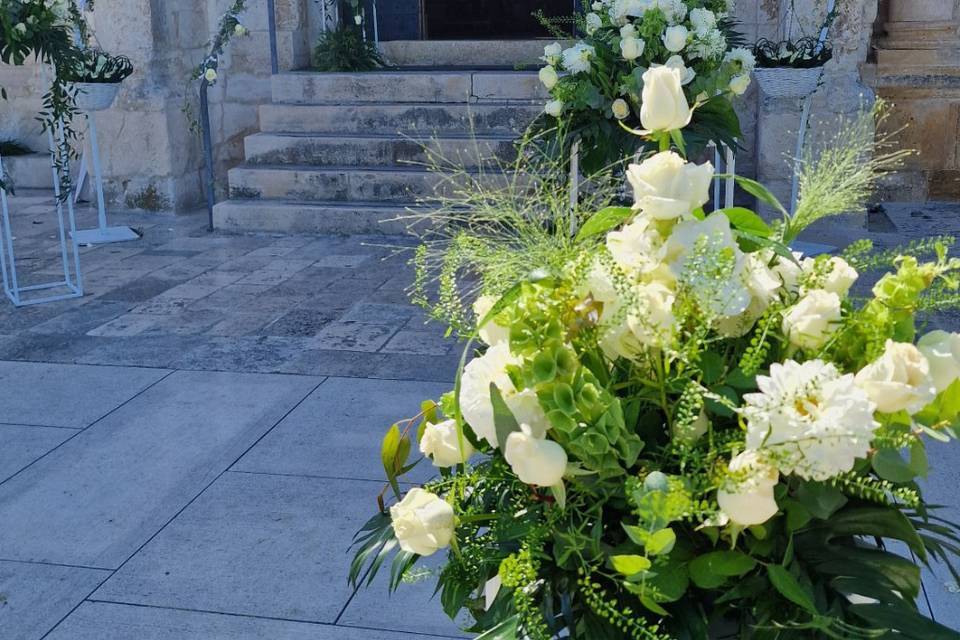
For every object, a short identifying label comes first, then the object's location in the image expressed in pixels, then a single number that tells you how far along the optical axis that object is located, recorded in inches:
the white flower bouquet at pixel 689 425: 46.8
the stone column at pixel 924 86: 314.7
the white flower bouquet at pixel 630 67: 179.2
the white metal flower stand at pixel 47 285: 242.1
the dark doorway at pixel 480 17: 538.9
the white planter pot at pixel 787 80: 254.7
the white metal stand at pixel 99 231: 305.5
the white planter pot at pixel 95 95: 293.3
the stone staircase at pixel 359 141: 308.2
